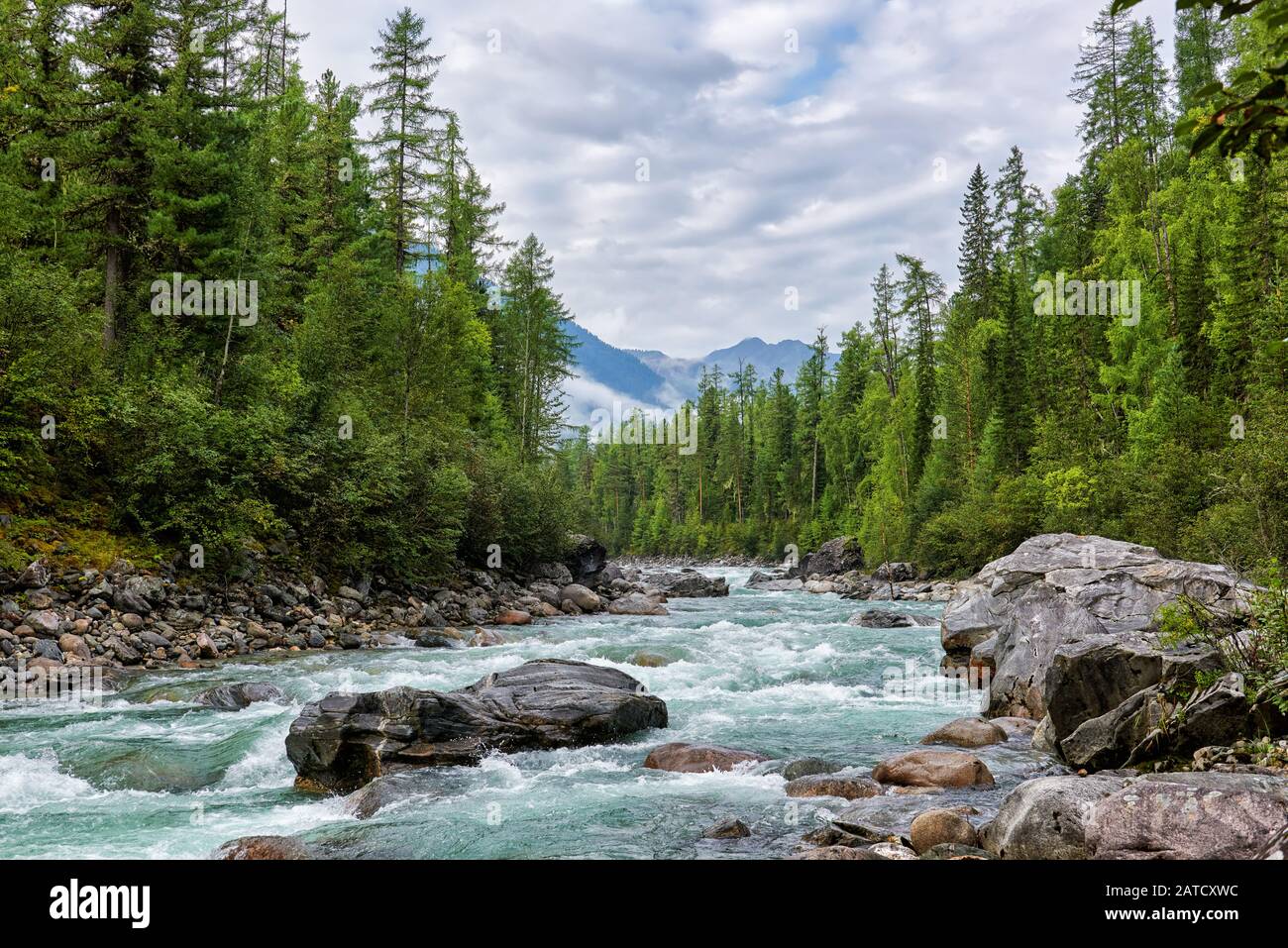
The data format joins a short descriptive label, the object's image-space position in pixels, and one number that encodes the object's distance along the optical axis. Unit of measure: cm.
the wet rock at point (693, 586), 4303
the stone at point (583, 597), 3133
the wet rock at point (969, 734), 1130
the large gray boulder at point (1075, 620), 1027
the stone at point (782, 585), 4928
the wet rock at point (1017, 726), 1192
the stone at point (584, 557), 3644
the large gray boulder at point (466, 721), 977
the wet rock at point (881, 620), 2638
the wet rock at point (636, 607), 3188
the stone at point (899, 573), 4669
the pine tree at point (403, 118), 3644
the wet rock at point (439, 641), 2028
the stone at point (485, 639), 2061
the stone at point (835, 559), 5691
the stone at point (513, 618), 2579
